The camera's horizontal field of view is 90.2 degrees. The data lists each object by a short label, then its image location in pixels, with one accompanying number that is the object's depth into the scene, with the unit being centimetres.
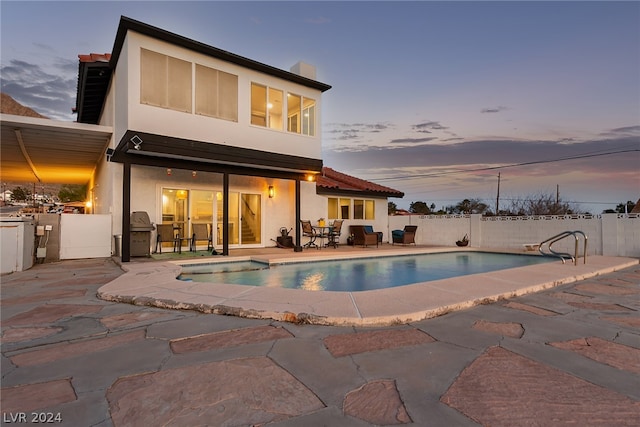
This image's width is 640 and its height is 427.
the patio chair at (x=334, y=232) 1221
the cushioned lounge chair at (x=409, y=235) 1398
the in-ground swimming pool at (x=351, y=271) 631
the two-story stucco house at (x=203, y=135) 810
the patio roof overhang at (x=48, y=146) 819
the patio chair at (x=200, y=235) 1000
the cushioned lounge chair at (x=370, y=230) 1430
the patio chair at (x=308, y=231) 1148
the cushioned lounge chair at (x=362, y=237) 1235
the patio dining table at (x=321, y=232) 1199
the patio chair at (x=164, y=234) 919
